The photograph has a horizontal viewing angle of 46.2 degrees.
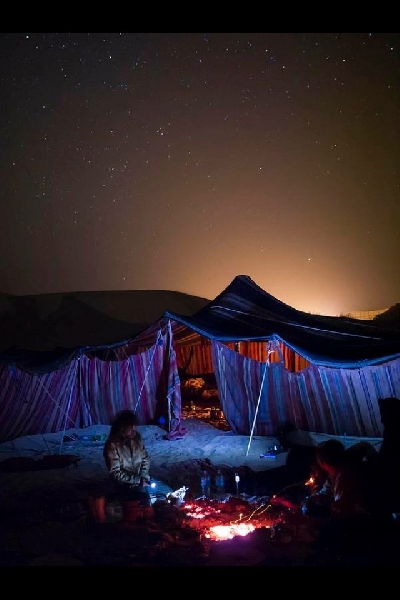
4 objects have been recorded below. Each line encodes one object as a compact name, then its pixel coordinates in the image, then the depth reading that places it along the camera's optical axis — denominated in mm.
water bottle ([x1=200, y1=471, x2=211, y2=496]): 5355
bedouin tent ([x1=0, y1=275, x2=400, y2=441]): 7297
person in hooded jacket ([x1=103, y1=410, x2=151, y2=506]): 4777
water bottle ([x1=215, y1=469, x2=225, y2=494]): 5467
